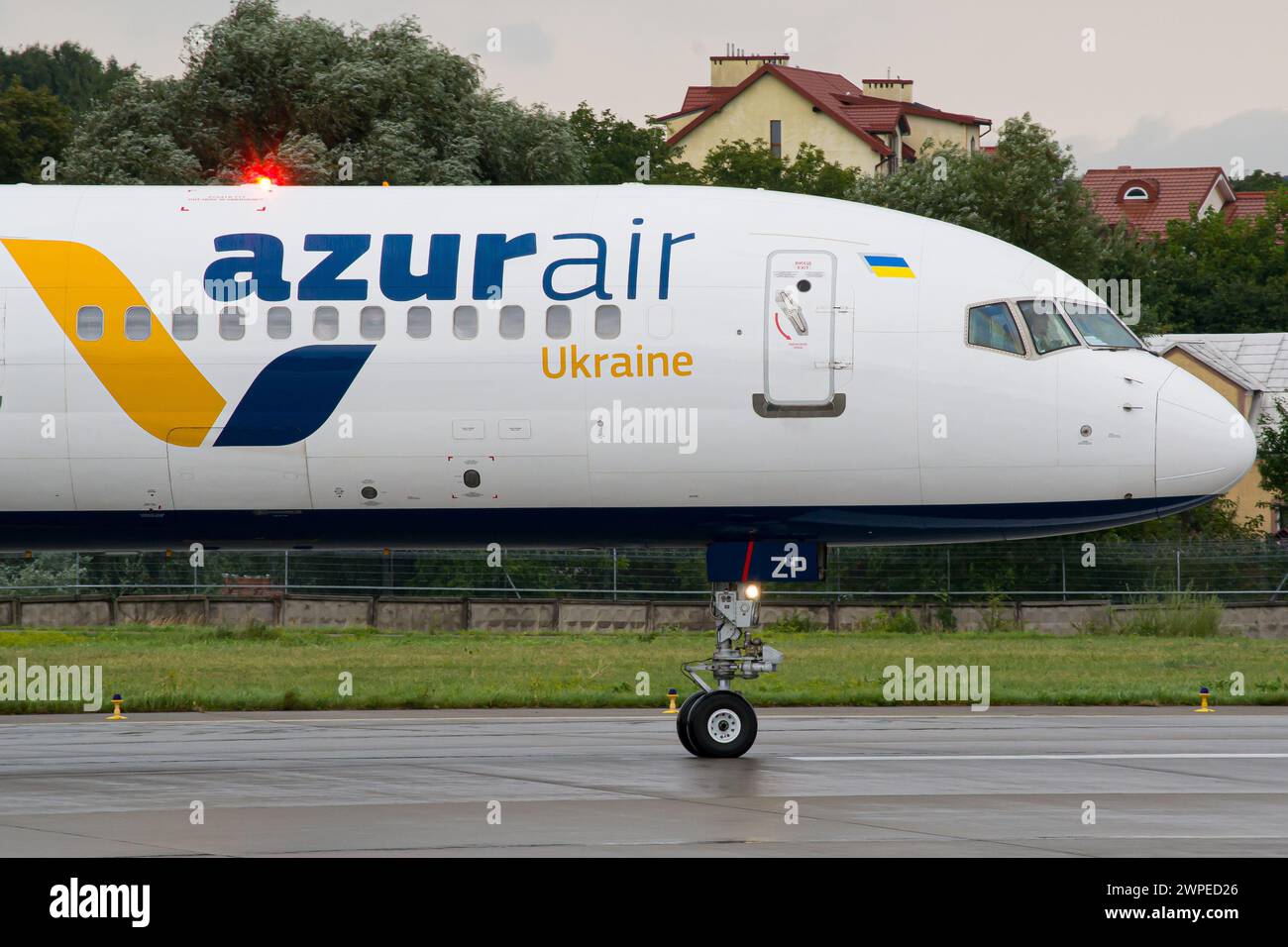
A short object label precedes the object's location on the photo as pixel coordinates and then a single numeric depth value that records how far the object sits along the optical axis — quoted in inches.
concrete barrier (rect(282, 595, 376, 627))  2016.5
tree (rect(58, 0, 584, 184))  2096.5
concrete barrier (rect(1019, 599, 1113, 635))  1962.4
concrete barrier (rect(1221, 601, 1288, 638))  1935.3
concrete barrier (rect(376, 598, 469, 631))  1977.1
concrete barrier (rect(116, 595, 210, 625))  1951.3
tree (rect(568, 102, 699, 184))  4746.6
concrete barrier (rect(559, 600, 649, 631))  1977.1
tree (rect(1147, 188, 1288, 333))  4340.6
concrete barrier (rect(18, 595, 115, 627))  1957.4
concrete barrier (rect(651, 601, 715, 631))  1978.3
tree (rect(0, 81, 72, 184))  3624.5
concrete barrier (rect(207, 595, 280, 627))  1952.5
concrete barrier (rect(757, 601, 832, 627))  1967.3
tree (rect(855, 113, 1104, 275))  2677.2
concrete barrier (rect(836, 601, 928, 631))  1966.0
